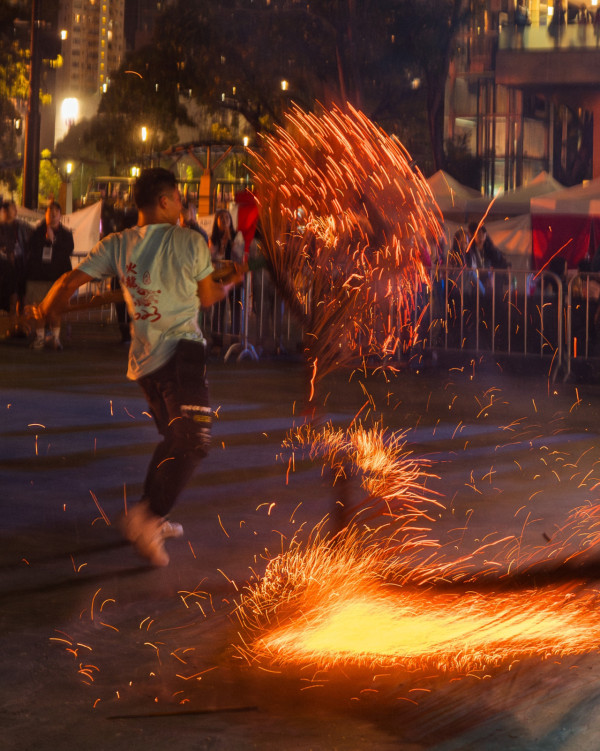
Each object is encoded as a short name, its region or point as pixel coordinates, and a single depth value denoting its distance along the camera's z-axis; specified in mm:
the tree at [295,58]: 31047
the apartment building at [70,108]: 76812
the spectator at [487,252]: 16078
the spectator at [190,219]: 14570
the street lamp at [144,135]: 42594
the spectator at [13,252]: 16516
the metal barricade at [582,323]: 13633
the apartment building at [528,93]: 35344
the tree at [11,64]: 38812
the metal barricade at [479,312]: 15125
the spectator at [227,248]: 16109
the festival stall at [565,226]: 19391
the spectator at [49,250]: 16766
